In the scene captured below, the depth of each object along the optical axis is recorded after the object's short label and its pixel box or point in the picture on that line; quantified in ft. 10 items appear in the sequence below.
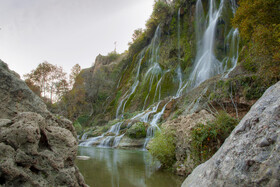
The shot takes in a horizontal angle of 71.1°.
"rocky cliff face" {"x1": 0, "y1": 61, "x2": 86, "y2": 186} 8.24
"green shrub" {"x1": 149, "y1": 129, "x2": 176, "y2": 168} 21.95
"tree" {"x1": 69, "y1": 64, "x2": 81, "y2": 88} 127.58
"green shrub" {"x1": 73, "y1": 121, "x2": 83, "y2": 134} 88.86
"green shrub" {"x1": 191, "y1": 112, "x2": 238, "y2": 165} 16.86
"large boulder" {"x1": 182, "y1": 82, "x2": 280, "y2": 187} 6.07
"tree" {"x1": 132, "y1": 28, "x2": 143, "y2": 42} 157.38
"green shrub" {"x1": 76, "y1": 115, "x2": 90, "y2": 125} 123.54
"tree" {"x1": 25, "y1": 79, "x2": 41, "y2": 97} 102.89
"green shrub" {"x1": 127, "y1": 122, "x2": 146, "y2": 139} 52.44
